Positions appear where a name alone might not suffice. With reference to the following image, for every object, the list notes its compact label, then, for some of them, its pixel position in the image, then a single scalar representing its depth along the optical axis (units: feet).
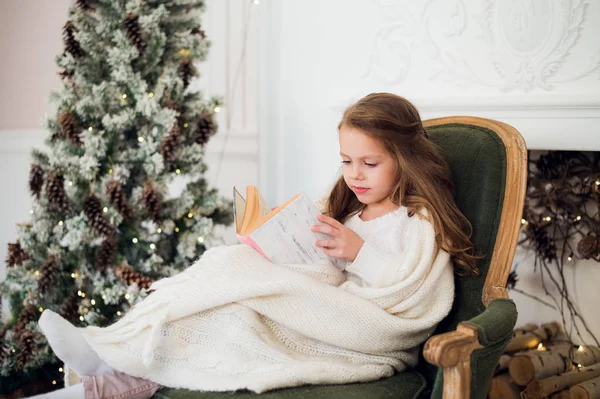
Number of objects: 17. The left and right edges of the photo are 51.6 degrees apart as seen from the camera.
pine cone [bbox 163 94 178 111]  7.26
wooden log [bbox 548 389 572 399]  6.34
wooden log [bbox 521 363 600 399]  6.47
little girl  4.42
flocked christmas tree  7.04
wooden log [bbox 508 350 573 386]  6.60
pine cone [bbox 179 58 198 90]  7.47
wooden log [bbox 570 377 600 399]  6.17
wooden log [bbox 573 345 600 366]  6.85
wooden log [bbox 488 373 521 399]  6.71
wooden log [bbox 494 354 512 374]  6.88
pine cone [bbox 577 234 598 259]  6.64
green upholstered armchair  3.64
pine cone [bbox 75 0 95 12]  7.11
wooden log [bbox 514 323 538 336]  7.31
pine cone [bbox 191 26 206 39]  7.49
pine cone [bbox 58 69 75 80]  7.21
